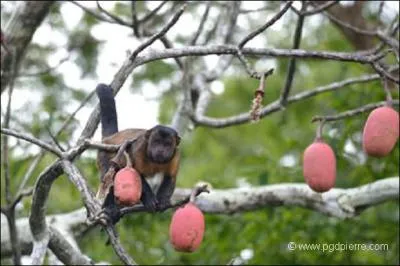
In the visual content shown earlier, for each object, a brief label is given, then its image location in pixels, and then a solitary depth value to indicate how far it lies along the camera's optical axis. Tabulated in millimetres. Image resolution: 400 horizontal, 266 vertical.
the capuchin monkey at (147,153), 8109
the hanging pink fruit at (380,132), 7344
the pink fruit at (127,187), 6027
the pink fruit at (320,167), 7422
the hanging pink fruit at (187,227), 6258
